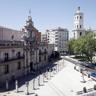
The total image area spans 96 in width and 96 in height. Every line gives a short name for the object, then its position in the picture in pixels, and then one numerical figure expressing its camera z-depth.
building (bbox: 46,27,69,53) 58.88
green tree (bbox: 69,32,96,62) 31.92
